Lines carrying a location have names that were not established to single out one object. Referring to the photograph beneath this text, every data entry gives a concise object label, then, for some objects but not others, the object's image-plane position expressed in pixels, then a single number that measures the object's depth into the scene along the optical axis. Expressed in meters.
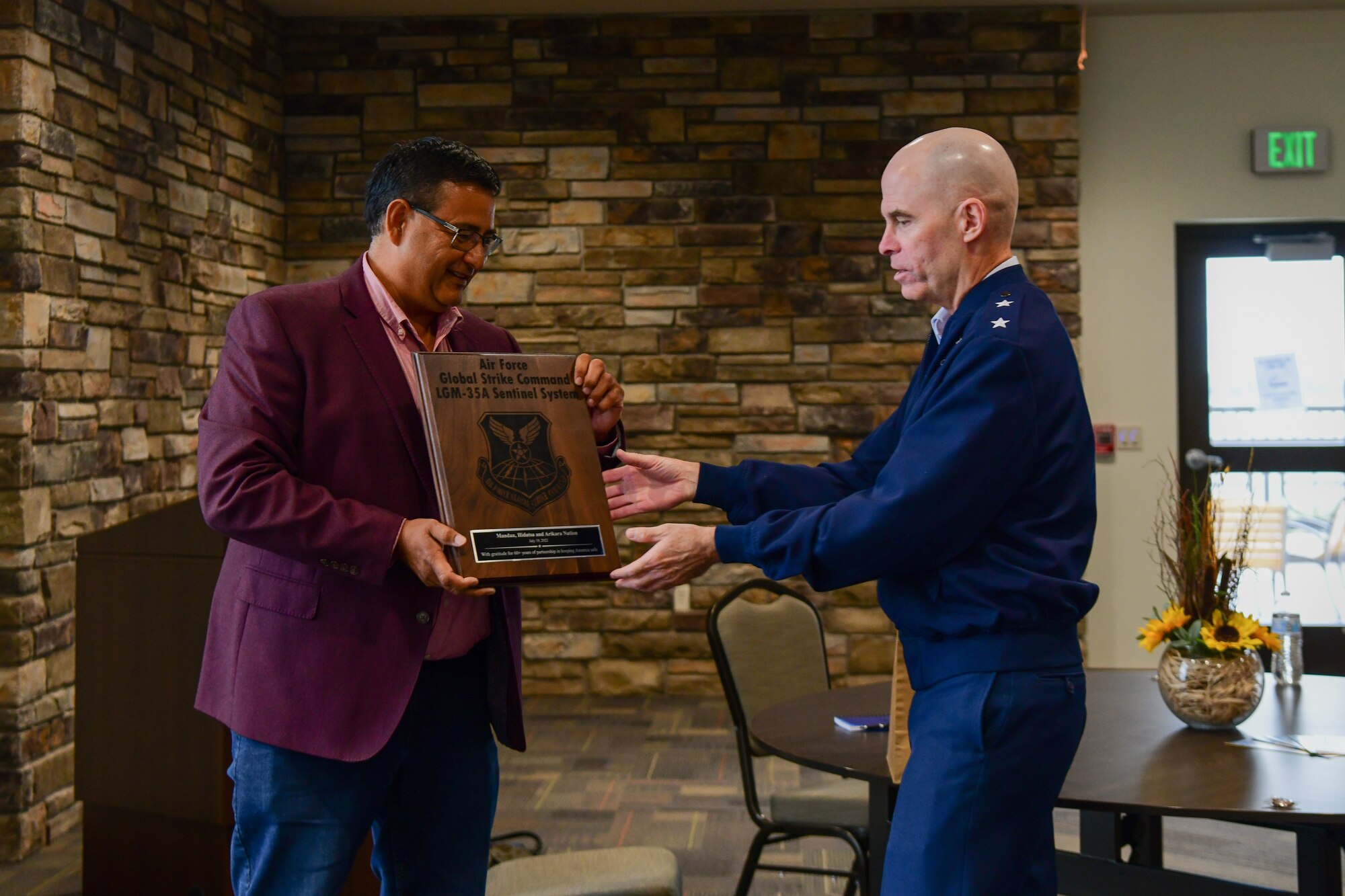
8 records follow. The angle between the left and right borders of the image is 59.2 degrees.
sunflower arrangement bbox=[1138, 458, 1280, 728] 2.22
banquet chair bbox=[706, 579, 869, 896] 2.62
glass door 5.43
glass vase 2.21
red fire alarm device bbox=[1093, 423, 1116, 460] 5.39
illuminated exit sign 5.31
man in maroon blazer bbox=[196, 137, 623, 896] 1.57
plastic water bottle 2.64
